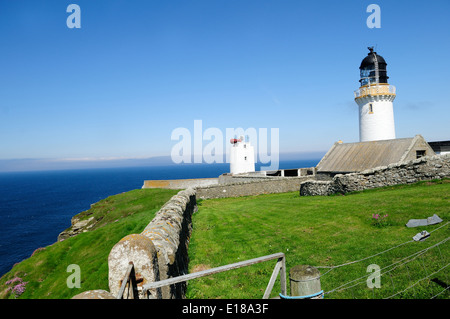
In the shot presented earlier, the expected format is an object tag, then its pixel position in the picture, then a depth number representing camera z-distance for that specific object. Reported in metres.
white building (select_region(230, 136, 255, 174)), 50.25
